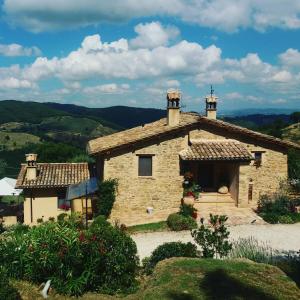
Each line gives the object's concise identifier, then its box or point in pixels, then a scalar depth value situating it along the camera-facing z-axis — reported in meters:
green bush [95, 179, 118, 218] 24.31
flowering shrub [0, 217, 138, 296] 13.48
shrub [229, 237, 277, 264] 15.86
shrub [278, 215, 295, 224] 23.12
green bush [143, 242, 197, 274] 15.65
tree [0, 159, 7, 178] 60.56
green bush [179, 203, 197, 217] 23.97
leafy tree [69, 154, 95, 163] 46.08
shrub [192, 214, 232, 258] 15.39
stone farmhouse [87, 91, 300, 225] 24.81
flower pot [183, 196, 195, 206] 24.65
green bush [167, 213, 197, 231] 22.34
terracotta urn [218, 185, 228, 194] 26.98
